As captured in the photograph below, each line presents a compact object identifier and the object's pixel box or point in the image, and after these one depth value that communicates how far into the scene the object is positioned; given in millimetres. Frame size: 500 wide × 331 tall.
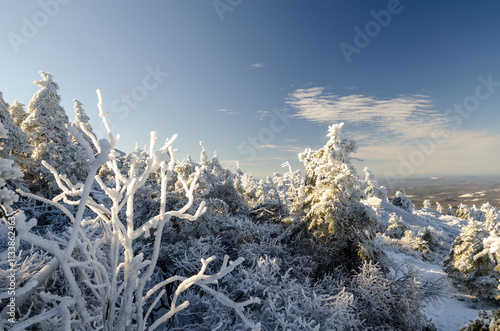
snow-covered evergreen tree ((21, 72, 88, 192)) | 14977
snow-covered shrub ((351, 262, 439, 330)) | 6602
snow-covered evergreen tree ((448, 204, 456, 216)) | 70438
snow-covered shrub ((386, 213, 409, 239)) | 29188
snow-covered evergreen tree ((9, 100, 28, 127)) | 20031
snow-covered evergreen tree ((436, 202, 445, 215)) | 74444
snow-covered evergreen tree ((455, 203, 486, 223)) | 44125
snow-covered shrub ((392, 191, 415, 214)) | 51688
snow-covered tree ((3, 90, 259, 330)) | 2086
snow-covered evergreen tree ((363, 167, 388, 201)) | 57112
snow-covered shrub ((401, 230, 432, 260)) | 21997
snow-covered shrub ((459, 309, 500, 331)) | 4926
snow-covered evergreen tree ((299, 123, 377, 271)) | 7848
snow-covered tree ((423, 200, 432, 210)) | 69662
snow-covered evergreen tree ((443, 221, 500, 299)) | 12805
